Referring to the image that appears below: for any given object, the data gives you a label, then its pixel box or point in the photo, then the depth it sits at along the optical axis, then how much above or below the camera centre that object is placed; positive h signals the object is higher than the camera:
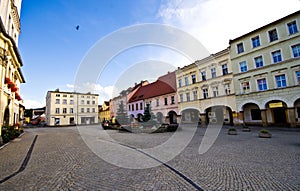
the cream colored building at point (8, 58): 9.04 +5.05
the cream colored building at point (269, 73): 13.94 +3.71
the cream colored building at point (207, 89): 18.88 +2.90
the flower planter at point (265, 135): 9.64 -2.37
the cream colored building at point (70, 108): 38.85 +1.70
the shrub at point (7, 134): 9.13 -1.28
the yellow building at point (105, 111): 49.41 +0.09
